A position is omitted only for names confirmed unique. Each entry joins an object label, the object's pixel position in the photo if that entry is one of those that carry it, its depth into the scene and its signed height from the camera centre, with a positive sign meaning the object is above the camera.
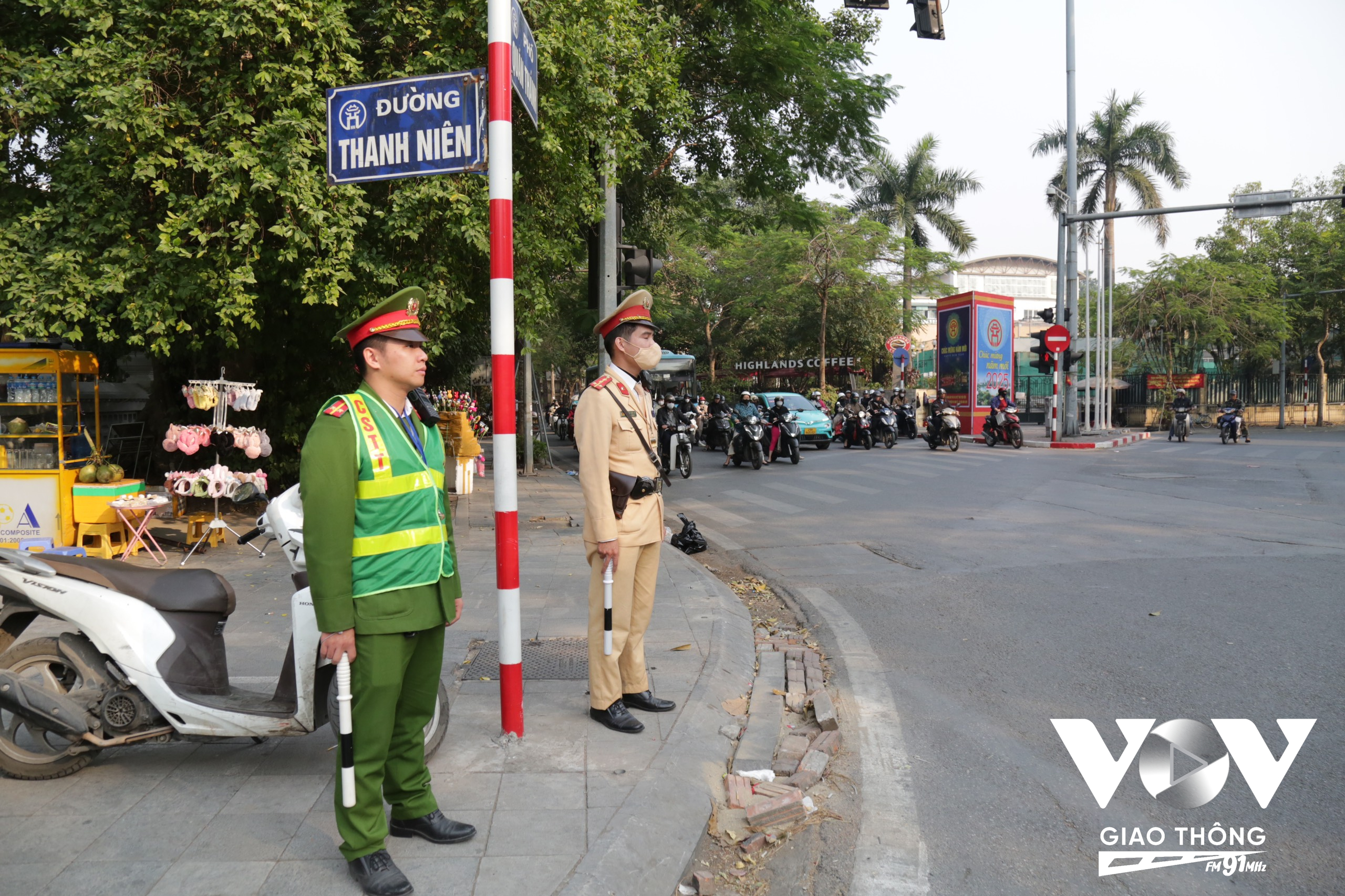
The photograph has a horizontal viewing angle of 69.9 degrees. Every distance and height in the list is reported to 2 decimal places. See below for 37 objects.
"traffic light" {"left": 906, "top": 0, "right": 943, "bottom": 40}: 10.25 +4.14
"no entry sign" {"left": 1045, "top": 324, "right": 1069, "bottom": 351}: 24.33 +1.67
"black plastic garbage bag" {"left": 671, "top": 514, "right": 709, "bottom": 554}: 9.23 -1.27
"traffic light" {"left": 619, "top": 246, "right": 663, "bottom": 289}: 8.53 +1.27
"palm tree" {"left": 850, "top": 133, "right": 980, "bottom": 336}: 41.34 +9.19
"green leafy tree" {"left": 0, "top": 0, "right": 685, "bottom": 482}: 7.75 +2.12
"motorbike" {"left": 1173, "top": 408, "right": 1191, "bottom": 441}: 26.44 -0.56
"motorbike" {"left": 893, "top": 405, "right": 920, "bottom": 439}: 28.14 -0.42
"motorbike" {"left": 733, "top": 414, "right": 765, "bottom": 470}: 17.80 -0.60
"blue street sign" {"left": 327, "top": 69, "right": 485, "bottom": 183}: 4.12 +1.25
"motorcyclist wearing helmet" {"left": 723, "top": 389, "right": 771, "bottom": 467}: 18.20 -0.03
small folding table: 8.17 -0.87
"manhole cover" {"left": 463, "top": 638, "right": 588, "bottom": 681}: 5.11 -1.38
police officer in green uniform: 2.85 -0.47
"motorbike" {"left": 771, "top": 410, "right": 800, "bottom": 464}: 18.69 -0.63
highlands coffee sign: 41.00 +1.85
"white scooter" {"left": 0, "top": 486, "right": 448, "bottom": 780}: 3.57 -0.97
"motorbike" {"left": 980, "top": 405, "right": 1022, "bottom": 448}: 23.69 -0.57
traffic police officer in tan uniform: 4.20 -0.44
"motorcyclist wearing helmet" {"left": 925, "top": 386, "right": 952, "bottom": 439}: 22.00 -0.29
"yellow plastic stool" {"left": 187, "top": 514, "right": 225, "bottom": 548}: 8.93 -1.08
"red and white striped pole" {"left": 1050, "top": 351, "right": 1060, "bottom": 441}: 25.23 -0.31
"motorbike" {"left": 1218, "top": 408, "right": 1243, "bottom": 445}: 24.62 -0.59
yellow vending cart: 8.40 -0.26
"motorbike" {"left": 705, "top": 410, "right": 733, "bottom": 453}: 22.12 -0.56
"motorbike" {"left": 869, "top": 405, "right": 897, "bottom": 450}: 23.95 -0.46
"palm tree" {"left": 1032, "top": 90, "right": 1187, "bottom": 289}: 38.06 +9.94
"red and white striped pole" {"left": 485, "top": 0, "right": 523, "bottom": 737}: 3.99 +0.32
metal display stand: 9.34 +0.09
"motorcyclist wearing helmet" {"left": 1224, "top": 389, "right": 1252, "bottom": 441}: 25.36 -0.11
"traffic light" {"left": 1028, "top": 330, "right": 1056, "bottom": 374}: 24.89 +1.17
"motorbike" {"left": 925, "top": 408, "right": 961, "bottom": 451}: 21.77 -0.55
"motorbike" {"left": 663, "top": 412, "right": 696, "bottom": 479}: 16.75 -0.73
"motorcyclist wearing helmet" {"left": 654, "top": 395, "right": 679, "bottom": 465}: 17.92 -0.20
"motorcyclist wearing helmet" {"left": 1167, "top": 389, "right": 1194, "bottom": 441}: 26.58 +0.01
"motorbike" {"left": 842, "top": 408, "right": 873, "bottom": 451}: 23.50 -0.55
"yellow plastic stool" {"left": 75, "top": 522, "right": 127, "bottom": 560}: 8.51 -1.07
